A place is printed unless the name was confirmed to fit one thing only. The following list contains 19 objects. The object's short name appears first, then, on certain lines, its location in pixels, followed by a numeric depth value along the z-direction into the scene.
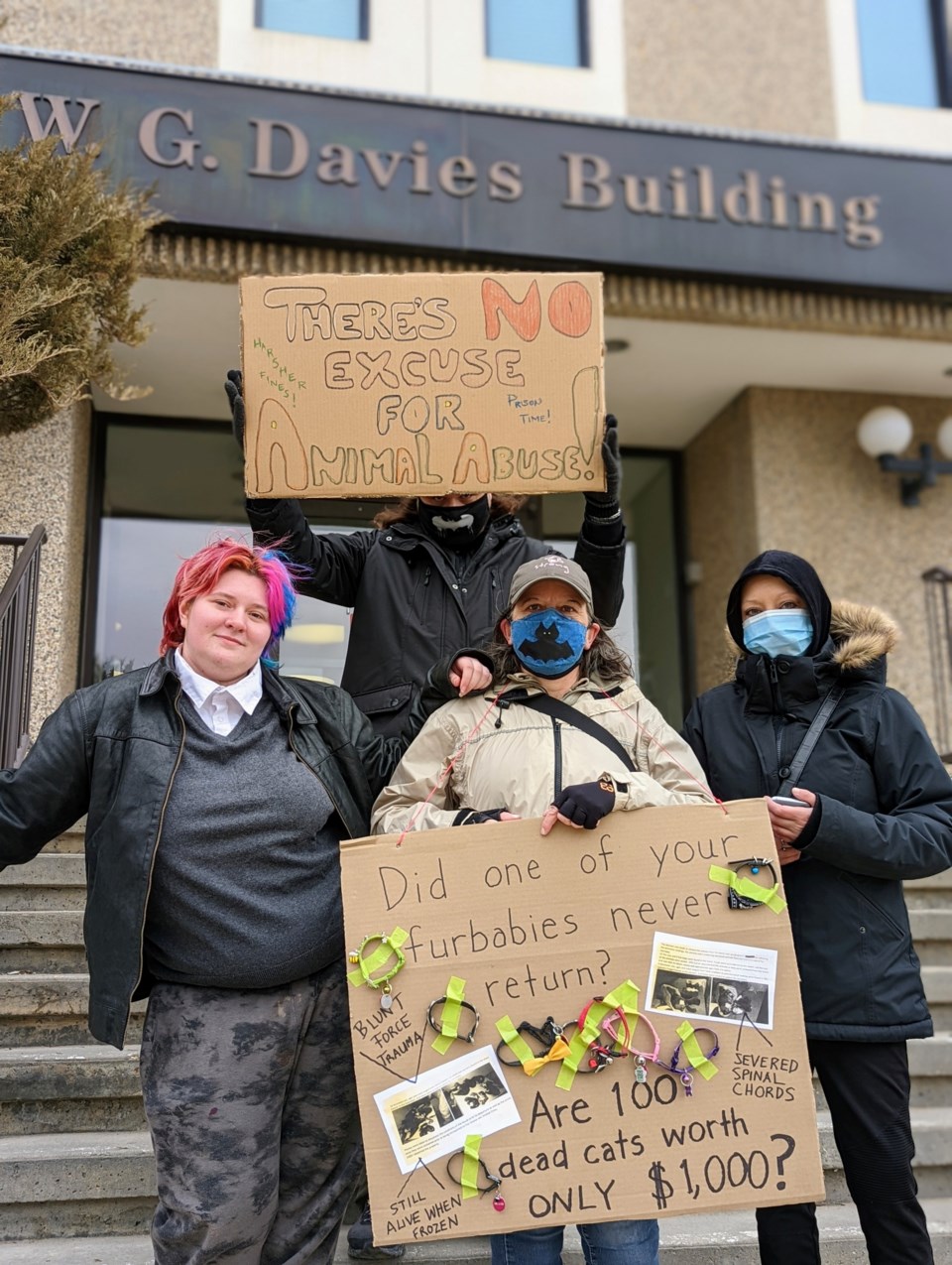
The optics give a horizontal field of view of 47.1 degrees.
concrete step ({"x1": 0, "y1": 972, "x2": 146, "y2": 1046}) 3.49
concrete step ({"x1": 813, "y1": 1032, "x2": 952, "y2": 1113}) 3.66
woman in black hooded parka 2.29
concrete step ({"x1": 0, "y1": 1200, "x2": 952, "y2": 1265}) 2.85
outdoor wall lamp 6.79
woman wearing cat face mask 2.17
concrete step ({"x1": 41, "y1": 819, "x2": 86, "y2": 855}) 4.16
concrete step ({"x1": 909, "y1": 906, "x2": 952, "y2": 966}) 4.19
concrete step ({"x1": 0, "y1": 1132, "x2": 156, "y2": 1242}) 2.98
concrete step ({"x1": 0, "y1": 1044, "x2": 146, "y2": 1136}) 3.22
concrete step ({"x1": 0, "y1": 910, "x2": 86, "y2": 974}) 3.68
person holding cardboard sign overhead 2.78
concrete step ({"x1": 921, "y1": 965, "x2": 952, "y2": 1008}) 3.94
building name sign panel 5.23
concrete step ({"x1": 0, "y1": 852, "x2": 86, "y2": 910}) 3.89
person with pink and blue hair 2.04
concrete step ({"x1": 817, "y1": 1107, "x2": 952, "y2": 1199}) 3.37
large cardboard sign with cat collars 1.96
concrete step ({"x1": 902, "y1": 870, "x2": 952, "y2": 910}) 4.41
